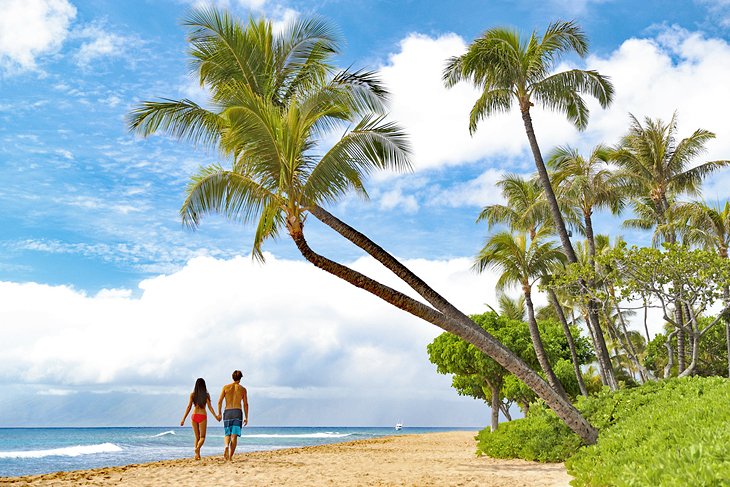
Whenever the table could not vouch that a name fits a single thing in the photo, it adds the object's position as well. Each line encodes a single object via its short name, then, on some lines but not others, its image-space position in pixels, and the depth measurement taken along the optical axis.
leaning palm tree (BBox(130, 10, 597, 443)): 10.89
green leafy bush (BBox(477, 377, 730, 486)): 6.08
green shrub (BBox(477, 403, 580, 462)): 12.46
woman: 12.29
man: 12.04
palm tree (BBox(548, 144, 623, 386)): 22.94
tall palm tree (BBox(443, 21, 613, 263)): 17.98
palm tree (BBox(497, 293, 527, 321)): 40.41
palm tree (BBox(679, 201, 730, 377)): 23.64
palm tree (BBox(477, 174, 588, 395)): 25.41
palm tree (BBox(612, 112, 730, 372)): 23.98
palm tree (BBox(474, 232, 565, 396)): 22.77
